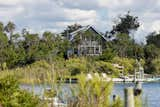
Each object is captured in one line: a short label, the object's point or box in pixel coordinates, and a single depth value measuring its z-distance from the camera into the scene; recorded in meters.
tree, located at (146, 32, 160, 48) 93.85
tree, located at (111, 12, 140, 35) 100.12
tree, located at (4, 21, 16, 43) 84.44
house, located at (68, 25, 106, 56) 86.18
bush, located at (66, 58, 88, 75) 65.25
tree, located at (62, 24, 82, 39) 103.69
